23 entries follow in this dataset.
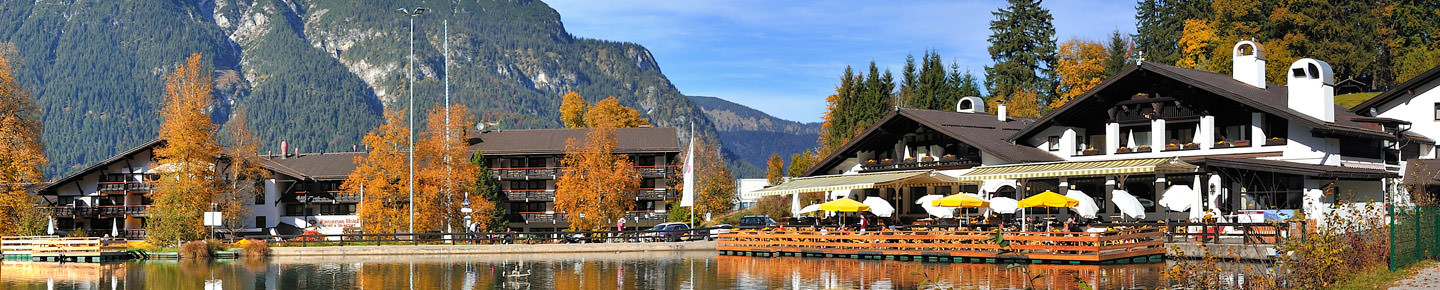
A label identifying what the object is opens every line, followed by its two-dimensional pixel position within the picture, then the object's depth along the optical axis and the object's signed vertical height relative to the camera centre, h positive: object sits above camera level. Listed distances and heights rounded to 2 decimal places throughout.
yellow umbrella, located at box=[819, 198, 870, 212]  49.16 -0.57
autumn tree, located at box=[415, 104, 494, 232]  65.19 +0.68
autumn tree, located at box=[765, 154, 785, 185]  103.57 +1.50
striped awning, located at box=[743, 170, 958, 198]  50.91 +0.31
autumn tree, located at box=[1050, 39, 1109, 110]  80.75 +7.10
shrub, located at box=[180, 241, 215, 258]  54.84 -2.35
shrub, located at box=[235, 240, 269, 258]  54.62 -2.31
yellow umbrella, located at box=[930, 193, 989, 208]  45.66 -0.38
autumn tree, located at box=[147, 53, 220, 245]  63.88 +2.23
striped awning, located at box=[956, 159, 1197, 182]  44.00 +0.67
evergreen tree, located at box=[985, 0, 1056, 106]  89.50 +9.20
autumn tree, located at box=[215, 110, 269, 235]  72.50 +0.88
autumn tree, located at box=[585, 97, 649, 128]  105.75 +5.87
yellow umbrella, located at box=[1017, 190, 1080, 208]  41.69 -0.35
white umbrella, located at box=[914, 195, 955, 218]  50.22 -0.78
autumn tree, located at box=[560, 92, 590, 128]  113.94 +6.42
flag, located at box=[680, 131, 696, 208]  63.97 +0.05
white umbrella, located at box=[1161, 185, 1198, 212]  43.78 -0.31
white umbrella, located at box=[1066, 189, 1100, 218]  42.41 -0.54
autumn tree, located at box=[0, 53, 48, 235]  59.72 +1.38
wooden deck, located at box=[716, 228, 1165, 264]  38.31 -1.70
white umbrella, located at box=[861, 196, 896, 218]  50.69 -0.63
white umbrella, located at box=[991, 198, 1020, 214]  45.06 -0.50
